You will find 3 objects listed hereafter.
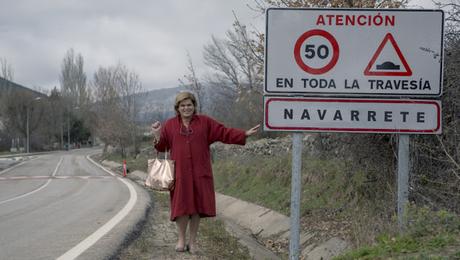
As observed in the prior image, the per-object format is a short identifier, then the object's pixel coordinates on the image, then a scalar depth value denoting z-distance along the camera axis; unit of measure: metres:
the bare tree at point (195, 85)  25.83
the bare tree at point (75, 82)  97.69
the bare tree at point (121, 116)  49.38
